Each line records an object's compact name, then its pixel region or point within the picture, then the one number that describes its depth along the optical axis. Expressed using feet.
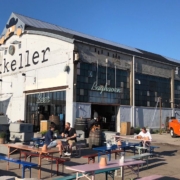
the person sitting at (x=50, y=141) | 29.64
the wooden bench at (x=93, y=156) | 24.74
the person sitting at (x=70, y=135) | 32.72
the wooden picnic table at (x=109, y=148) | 27.25
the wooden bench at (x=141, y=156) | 24.55
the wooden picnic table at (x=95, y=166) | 15.78
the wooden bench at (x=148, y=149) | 30.88
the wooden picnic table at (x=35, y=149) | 23.02
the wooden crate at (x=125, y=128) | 60.28
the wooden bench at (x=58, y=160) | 22.35
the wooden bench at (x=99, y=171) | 16.98
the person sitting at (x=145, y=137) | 33.05
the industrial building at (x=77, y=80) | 57.59
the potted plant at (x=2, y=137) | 34.33
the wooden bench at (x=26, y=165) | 19.47
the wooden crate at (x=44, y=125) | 54.46
